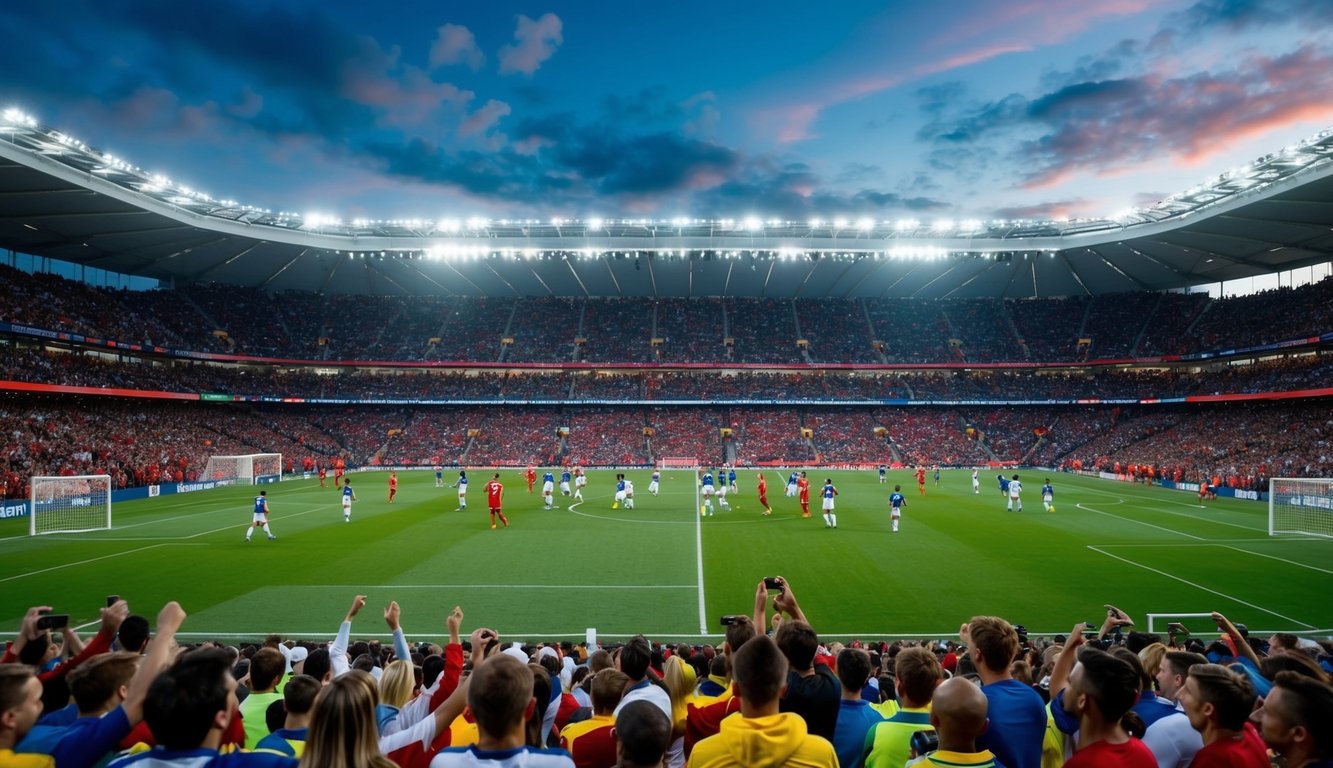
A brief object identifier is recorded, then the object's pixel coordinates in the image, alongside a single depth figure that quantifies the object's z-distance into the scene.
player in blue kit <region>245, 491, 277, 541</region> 22.88
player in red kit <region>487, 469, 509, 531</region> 25.94
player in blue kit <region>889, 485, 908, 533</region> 24.09
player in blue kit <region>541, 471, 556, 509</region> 32.00
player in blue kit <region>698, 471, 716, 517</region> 29.97
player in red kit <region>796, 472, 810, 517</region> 28.53
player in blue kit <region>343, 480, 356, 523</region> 27.01
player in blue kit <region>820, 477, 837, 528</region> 25.17
